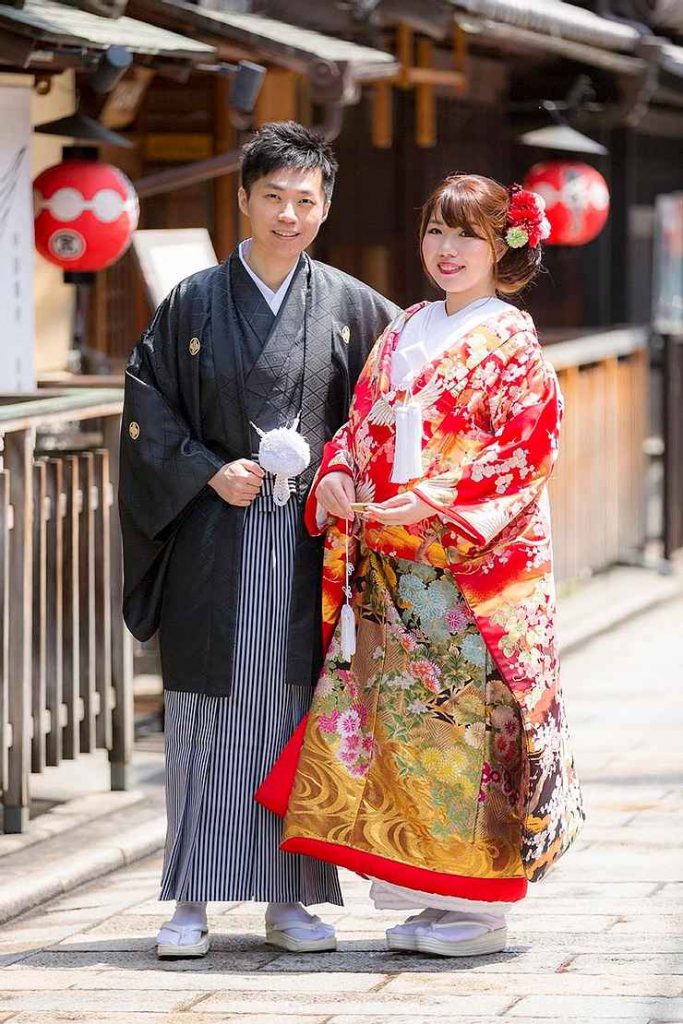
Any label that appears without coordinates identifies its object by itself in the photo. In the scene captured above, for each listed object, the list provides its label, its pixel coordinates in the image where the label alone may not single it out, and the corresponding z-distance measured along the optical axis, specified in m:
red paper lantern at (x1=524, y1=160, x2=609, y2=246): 16.53
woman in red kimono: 7.11
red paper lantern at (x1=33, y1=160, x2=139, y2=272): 11.65
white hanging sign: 10.87
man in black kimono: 7.37
